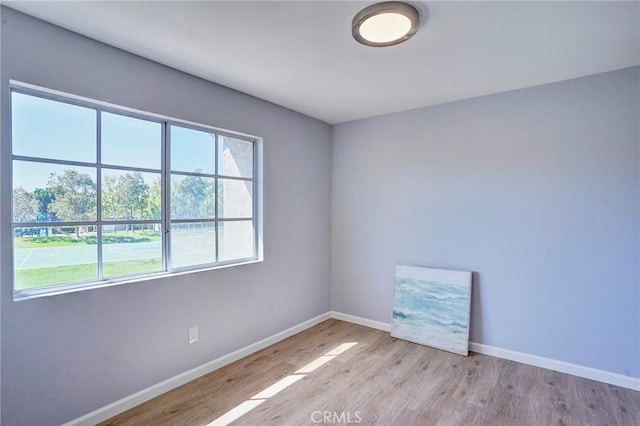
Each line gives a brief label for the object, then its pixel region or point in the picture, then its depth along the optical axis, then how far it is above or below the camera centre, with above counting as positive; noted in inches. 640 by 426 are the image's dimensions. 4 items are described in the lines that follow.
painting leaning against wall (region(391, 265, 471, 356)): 120.5 -39.1
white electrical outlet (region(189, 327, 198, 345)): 100.9 -40.3
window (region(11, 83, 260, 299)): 73.7 +4.7
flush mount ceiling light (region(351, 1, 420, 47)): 67.2 +42.8
